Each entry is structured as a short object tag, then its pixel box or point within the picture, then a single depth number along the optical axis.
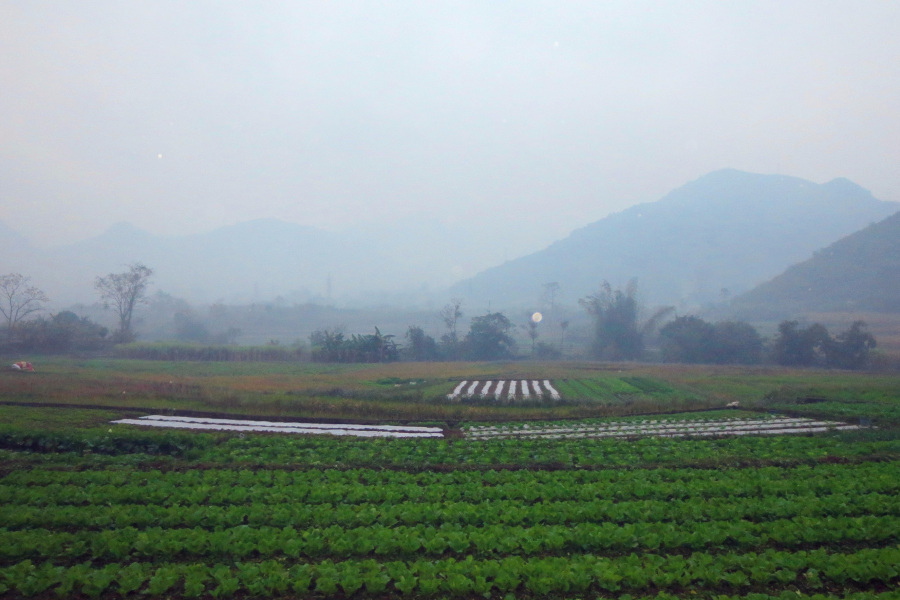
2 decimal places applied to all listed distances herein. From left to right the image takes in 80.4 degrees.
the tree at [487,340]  67.38
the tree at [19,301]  60.59
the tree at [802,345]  54.62
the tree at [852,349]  52.66
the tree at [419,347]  64.62
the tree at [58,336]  51.16
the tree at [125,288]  72.88
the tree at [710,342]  58.99
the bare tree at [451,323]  69.70
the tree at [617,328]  70.44
